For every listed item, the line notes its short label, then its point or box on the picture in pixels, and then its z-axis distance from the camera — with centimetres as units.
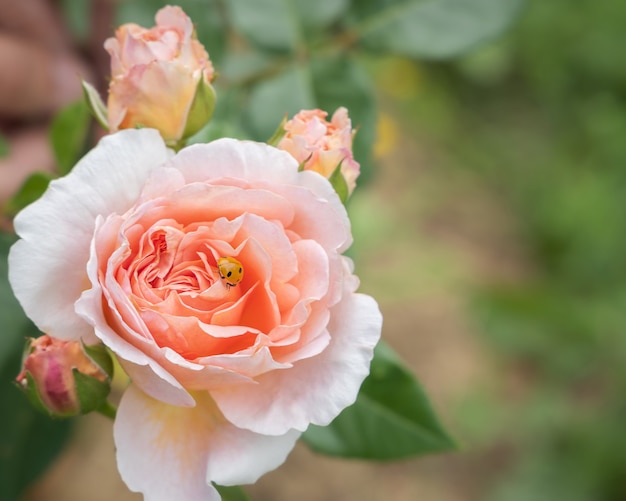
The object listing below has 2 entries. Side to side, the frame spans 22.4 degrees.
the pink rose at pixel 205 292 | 38
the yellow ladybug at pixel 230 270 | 38
